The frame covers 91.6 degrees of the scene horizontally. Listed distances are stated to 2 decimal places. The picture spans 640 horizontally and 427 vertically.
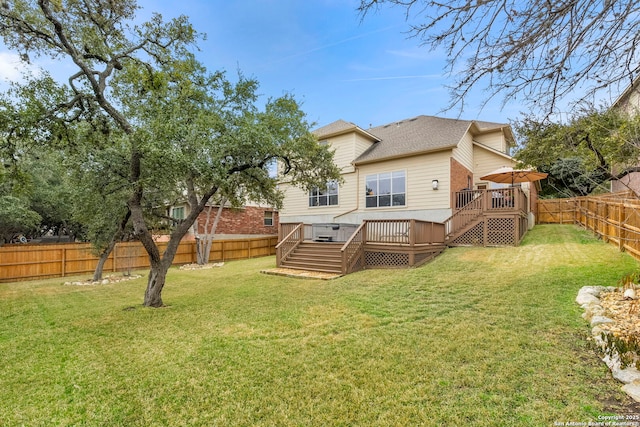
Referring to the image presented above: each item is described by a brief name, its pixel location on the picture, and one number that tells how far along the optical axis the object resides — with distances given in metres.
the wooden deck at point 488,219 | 11.68
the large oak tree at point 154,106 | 6.11
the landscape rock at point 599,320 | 4.28
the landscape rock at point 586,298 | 5.20
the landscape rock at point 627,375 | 3.04
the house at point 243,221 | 20.48
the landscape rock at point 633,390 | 2.81
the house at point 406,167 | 13.73
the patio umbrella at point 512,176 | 12.40
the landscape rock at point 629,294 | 5.13
